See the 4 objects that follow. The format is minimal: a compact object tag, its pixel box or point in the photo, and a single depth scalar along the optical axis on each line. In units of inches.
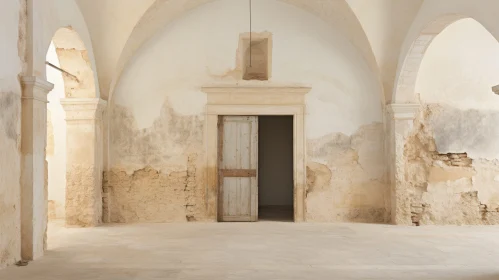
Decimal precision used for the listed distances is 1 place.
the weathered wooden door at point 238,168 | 351.3
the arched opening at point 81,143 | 315.3
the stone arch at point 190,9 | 321.1
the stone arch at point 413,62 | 280.7
